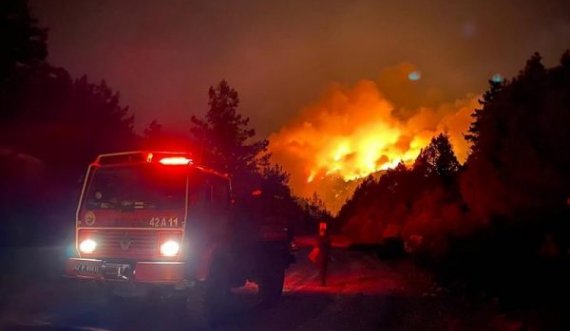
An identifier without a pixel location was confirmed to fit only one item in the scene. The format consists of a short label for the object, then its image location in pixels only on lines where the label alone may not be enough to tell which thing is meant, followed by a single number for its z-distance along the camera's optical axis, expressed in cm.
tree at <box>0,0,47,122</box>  2456
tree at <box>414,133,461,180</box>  6670
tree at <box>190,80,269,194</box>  6081
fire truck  923
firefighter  1716
